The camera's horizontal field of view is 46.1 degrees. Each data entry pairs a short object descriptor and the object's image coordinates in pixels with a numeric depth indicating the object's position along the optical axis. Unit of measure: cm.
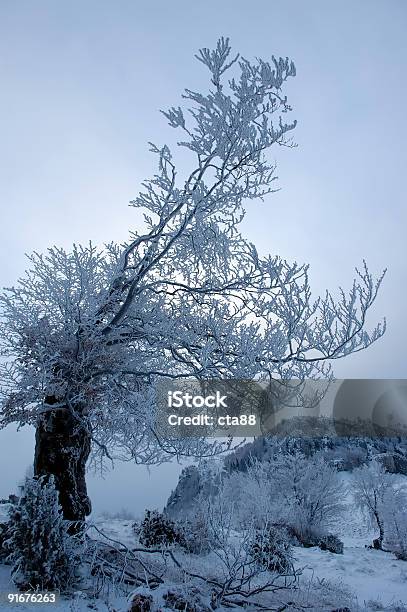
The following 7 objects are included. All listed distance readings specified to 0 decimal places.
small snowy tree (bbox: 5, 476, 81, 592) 663
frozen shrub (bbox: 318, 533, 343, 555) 1659
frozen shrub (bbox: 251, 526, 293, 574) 1095
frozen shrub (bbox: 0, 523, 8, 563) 792
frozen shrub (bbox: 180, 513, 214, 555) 1288
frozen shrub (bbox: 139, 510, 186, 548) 1307
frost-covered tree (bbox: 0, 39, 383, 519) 764
